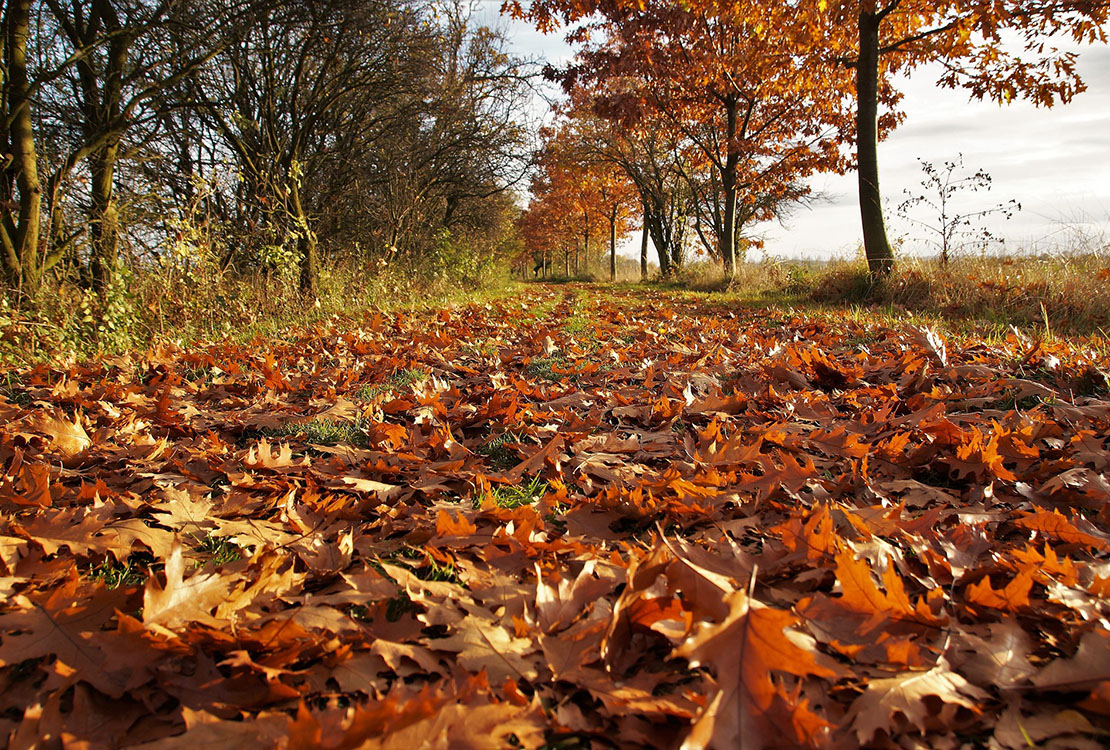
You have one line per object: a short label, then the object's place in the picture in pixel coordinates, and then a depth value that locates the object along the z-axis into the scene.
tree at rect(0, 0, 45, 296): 4.82
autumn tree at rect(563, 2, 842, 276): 11.54
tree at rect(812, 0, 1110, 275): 7.88
